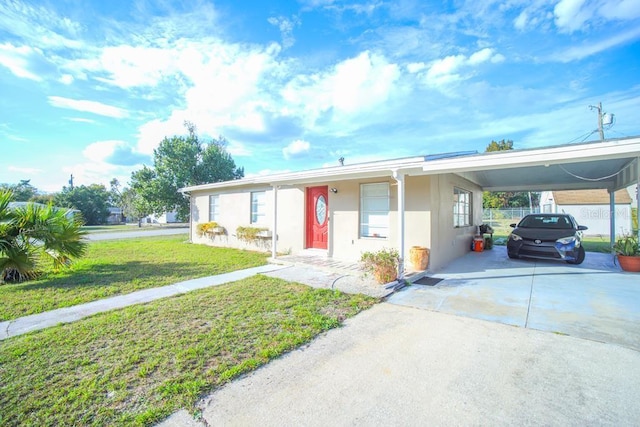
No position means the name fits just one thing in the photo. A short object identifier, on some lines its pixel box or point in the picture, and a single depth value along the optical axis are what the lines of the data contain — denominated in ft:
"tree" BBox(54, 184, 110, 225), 112.27
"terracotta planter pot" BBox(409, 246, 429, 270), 22.16
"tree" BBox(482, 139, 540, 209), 90.83
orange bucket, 33.73
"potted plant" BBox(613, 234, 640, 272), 22.16
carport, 12.70
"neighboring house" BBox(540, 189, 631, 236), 54.85
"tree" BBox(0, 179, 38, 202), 114.22
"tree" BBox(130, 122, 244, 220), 67.10
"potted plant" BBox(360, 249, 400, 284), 18.56
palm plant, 19.66
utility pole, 49.60
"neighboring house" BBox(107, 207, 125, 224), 148.15
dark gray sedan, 25.41
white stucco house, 18.31
